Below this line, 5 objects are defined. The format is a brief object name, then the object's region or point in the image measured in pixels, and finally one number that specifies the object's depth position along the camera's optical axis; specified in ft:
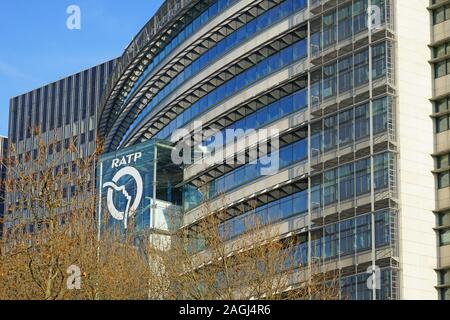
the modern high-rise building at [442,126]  212.02
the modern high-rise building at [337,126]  209.77
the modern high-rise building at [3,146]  527.81
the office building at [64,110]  462.19
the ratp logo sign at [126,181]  271.28
